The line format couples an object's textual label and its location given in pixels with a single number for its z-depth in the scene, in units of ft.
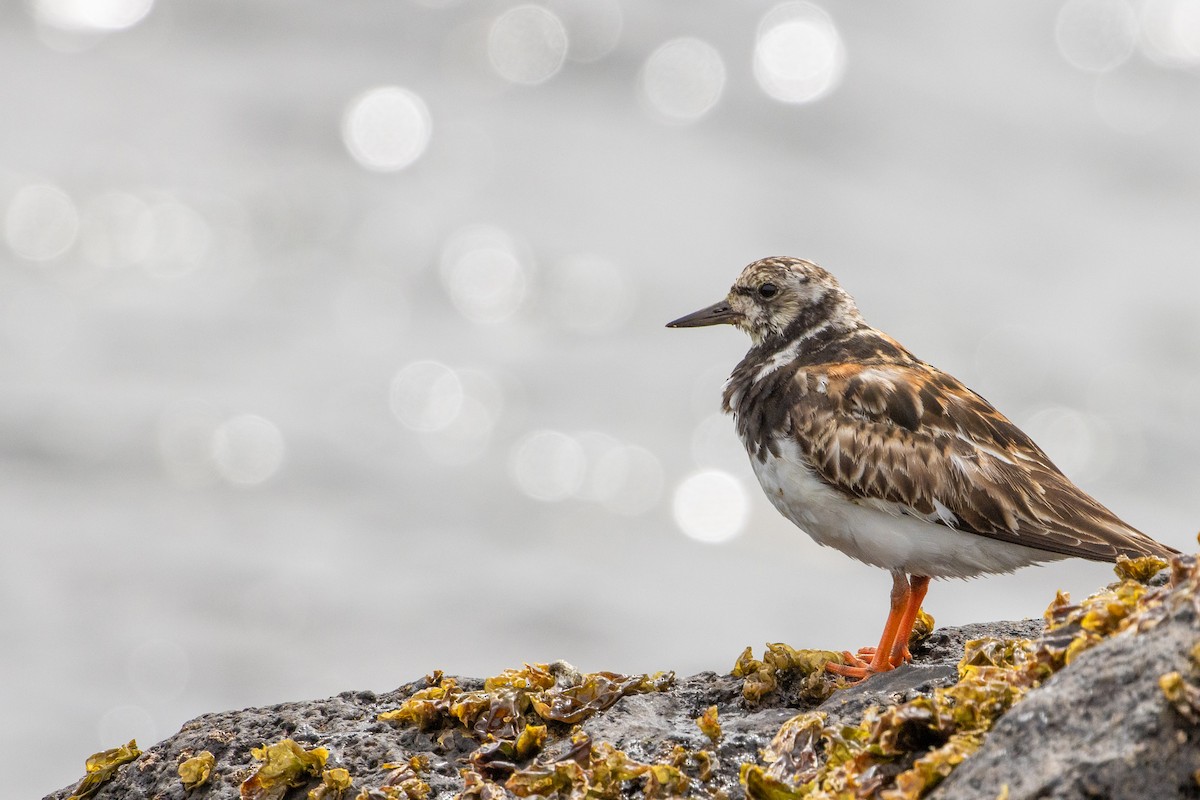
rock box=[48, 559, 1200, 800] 18.98
